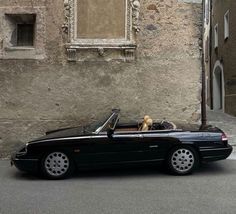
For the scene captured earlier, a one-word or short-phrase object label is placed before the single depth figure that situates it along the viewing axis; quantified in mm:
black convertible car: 8047
